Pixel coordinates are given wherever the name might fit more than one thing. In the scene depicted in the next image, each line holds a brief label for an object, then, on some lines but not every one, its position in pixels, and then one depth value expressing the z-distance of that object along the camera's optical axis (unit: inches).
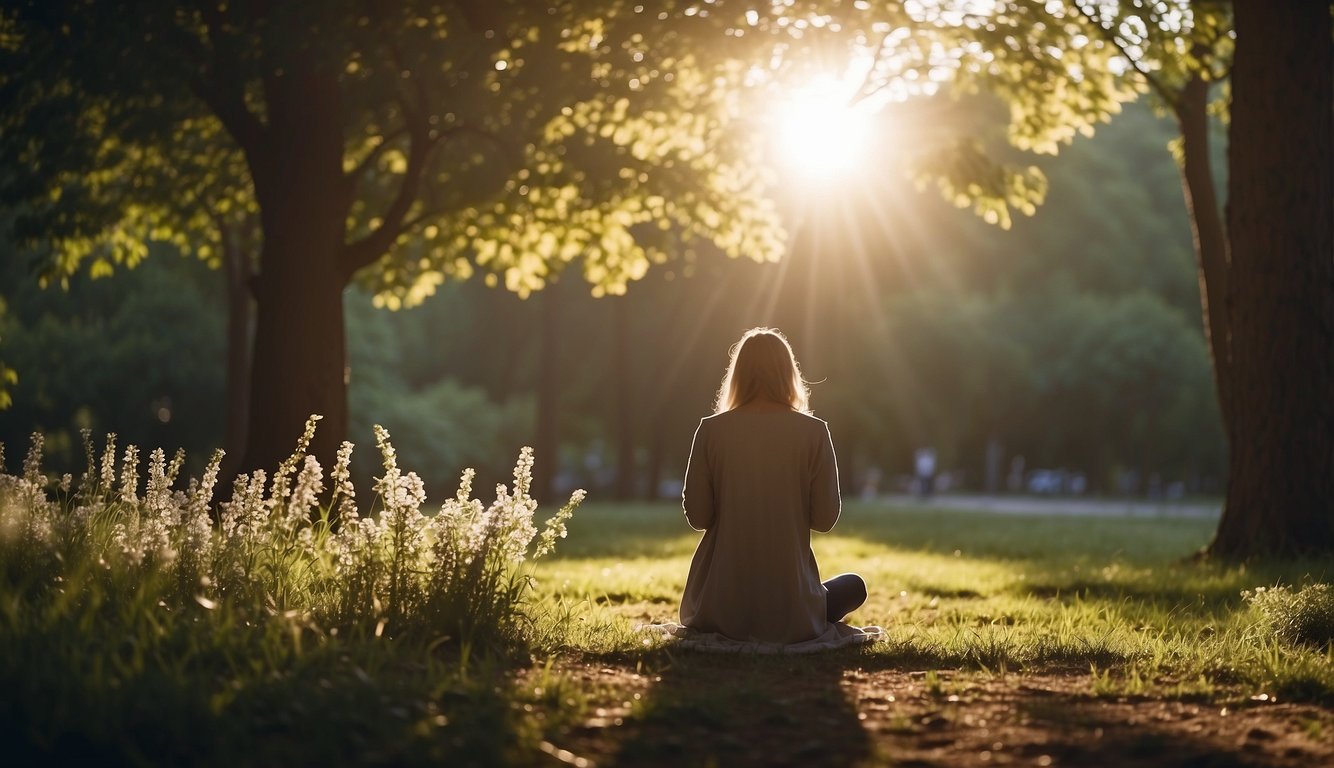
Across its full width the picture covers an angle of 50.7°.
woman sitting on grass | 289.0
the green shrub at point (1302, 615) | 299.0
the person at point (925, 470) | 1659.7
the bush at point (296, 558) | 263.7
